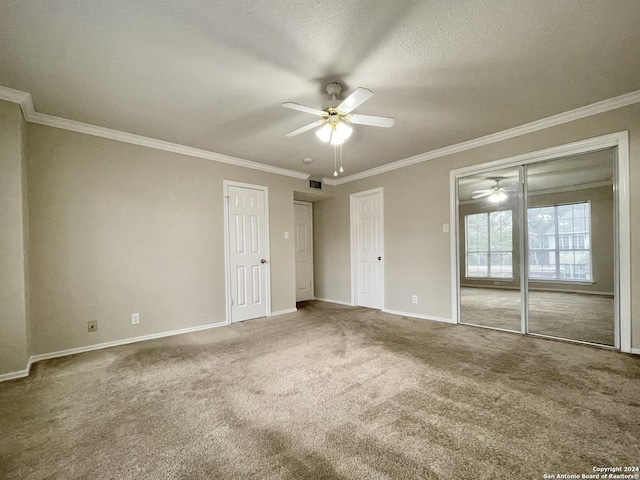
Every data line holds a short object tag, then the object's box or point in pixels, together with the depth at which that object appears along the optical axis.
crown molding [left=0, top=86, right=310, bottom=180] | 2.55
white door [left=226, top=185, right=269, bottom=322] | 4.35
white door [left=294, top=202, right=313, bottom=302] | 6.13
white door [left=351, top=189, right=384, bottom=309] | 5.05
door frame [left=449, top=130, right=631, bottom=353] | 2.81
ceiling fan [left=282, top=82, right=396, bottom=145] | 2.32
